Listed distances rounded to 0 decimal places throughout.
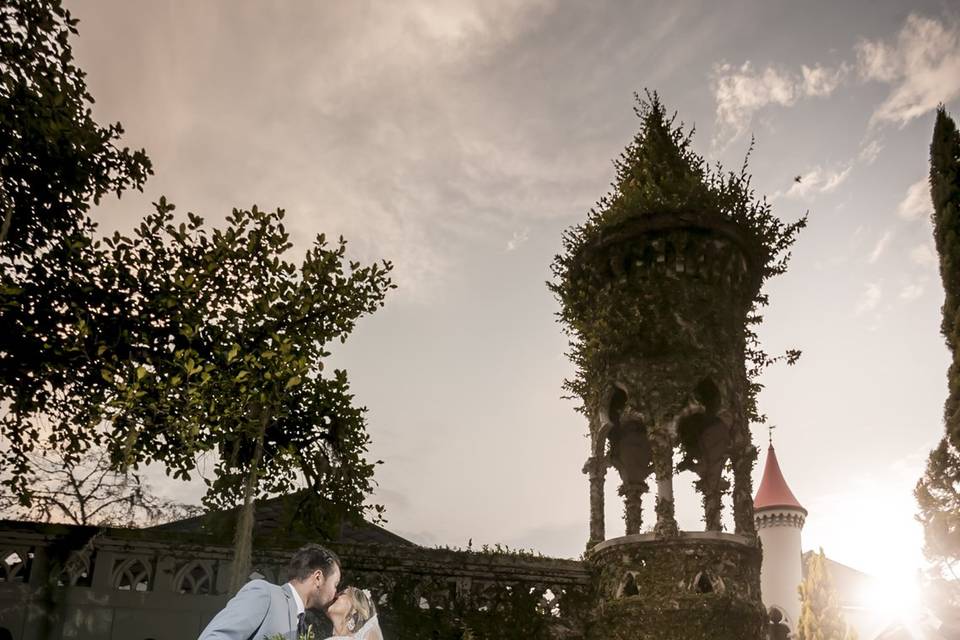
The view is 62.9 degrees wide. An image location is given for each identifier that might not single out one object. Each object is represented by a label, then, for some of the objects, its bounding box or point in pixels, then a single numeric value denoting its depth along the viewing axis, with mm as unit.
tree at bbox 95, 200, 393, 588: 11766
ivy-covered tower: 14203
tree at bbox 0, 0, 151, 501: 11594
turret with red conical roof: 44281
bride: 5340
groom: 4559
